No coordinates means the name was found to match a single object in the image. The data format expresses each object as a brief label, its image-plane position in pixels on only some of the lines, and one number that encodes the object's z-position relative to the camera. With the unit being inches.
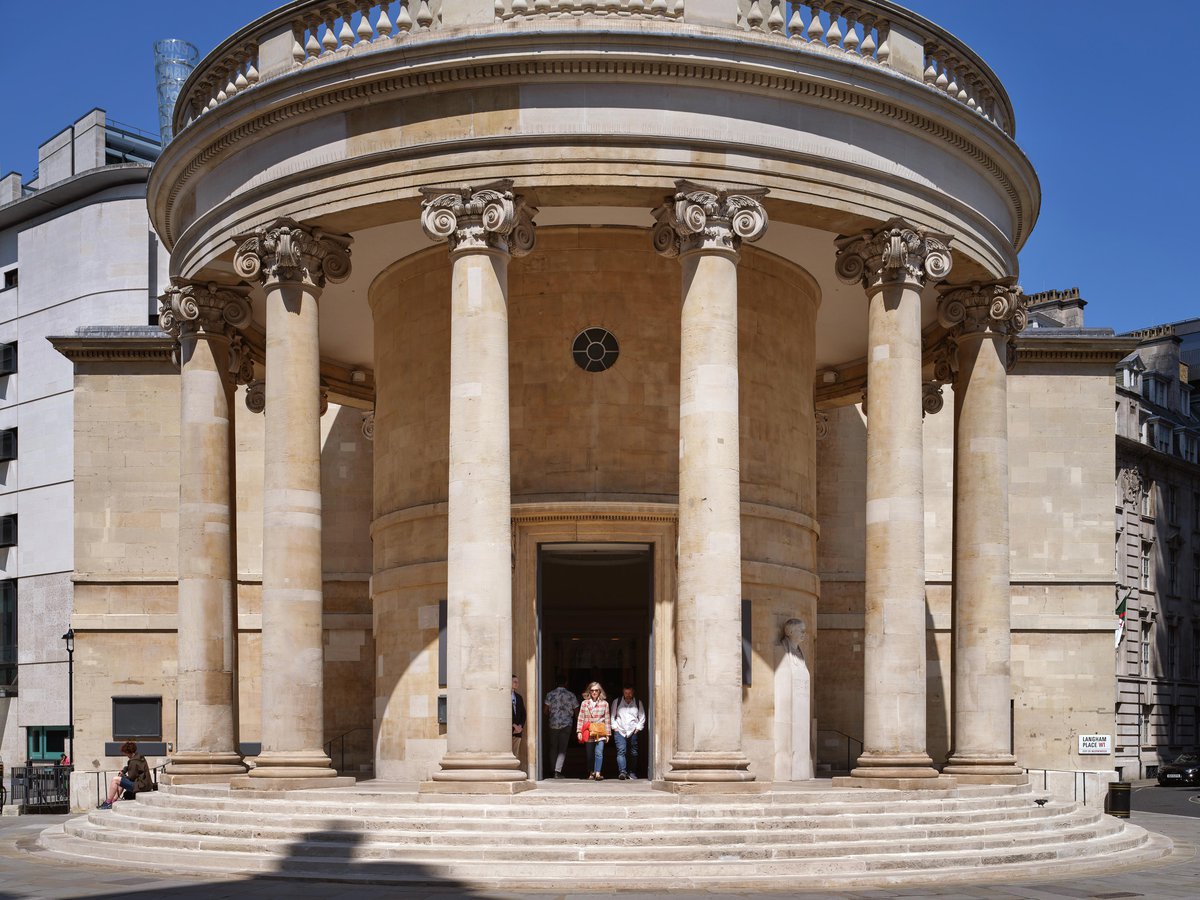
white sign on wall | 1643.7
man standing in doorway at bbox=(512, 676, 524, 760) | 1157.1
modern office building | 2600.9
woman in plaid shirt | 1205.7
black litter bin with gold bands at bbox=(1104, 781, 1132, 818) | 1392.7
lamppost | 1610.5
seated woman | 1395.2
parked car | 2817.4
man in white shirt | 1205.1
